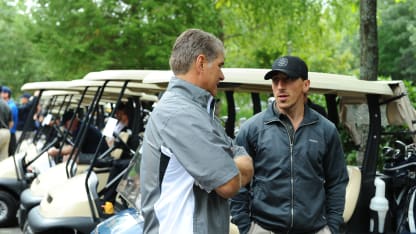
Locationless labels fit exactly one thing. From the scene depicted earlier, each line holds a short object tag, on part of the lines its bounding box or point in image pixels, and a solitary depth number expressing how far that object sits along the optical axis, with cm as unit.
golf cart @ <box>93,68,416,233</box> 420
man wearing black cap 331
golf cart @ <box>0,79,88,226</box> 850
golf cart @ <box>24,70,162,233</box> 557
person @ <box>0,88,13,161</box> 1066
